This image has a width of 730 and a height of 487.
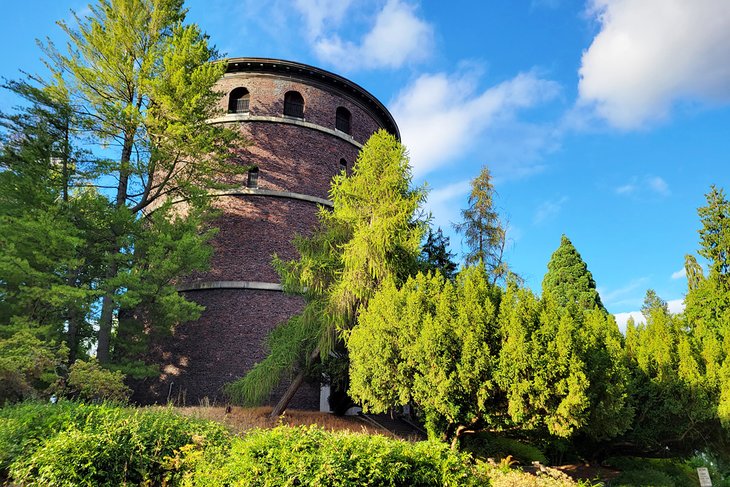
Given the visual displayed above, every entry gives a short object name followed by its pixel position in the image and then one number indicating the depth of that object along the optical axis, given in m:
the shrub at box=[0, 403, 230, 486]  6.07
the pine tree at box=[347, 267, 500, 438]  9.50
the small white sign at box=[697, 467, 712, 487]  9.24
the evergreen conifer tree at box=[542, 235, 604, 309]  23.84
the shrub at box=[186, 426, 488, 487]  5.21
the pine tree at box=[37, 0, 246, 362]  15.78
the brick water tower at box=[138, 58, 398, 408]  16.83
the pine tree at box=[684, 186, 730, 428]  16.39
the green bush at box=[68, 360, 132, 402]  12.13
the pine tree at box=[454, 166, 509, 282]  23.92
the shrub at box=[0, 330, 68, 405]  10.70
